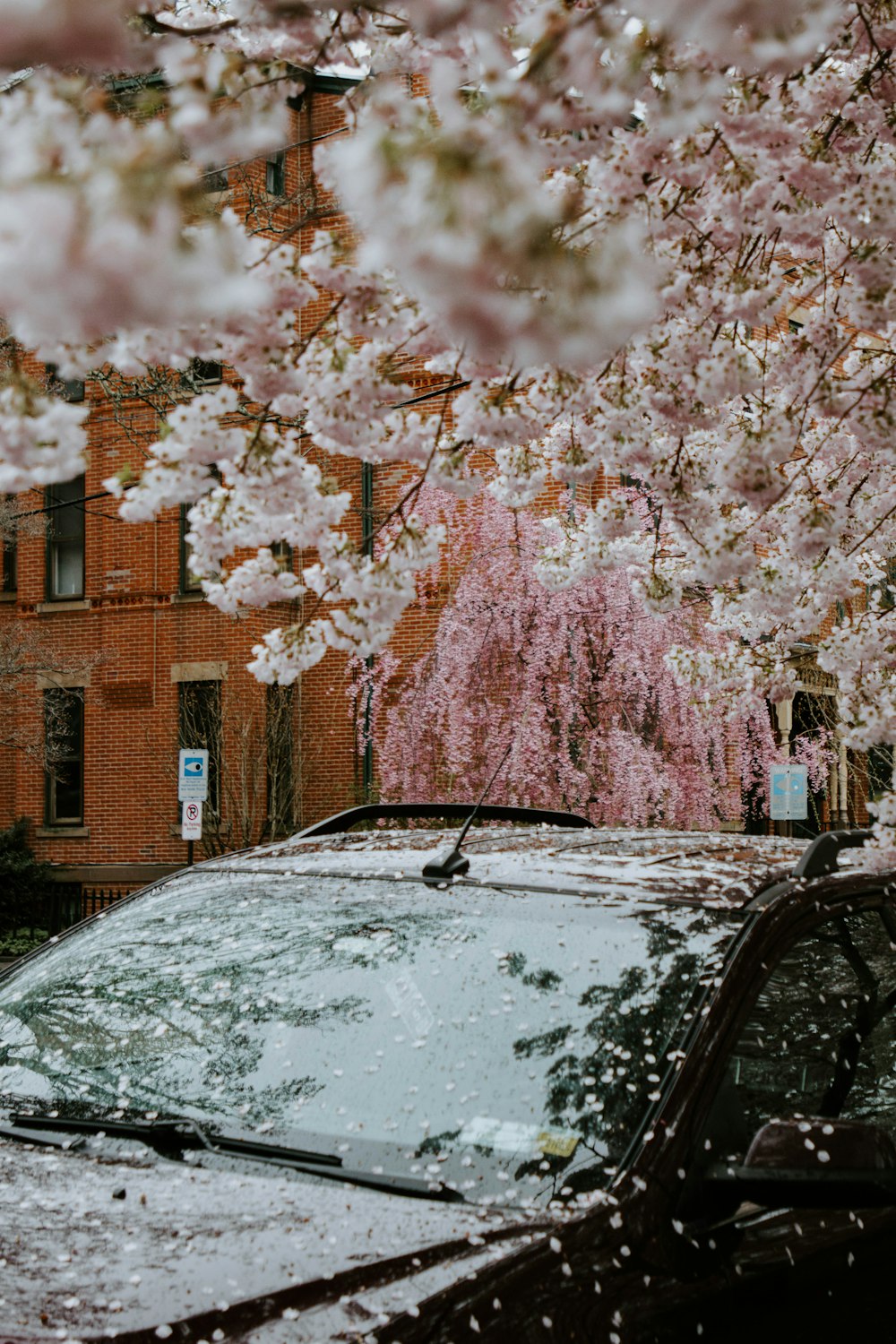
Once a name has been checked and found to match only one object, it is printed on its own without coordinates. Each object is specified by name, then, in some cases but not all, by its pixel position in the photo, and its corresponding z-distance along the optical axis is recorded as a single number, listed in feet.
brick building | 79.87
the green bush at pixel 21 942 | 72.49
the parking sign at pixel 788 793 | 53.93
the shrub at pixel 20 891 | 80.07
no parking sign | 61.45
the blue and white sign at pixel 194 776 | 60.49
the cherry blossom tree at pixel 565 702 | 51.06
